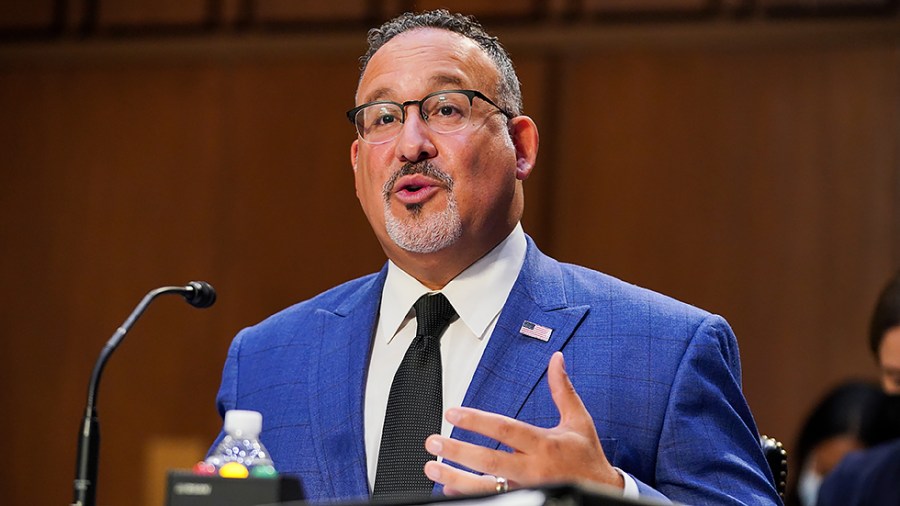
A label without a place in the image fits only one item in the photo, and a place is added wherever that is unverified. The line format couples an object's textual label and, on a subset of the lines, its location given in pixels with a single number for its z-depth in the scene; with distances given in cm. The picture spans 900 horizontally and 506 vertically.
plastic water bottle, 327
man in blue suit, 434
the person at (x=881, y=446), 591
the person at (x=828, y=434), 859
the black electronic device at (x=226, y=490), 291
